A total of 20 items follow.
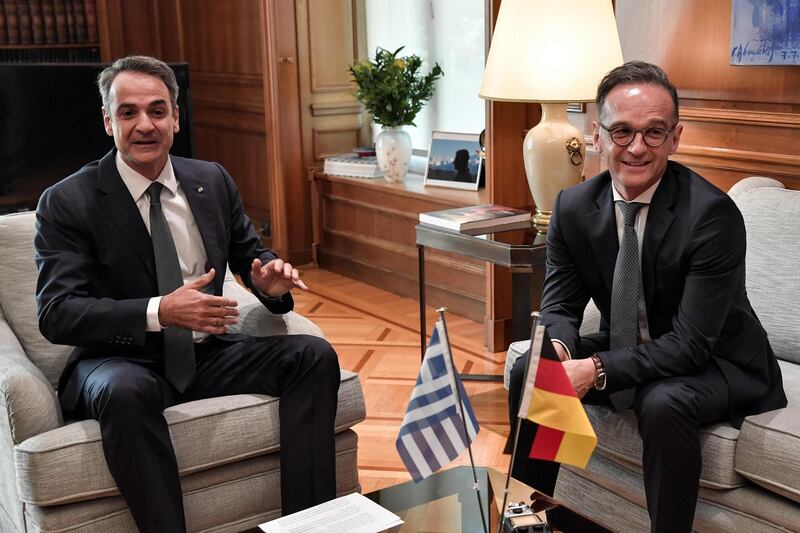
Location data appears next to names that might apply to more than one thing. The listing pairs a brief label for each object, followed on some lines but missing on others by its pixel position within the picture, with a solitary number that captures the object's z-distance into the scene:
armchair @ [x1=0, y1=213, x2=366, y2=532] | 1.96
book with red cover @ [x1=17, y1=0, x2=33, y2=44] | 5.51
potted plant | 4.50
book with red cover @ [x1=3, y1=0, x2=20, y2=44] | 5.48
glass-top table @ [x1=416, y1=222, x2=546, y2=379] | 2.92
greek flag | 1.56
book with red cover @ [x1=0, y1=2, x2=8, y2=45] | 5.45
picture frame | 4.33
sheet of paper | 1.66
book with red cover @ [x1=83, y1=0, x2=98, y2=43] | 5.77
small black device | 1.62
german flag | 1.48
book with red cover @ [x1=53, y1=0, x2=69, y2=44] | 5.66
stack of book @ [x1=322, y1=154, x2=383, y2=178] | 4.80
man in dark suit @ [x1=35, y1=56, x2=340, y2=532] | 2.00
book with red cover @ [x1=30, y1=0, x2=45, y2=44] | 5.54
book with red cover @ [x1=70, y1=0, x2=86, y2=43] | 5.73
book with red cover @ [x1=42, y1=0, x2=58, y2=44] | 5.60
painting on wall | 2.61
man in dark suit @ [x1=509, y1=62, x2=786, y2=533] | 1.93
